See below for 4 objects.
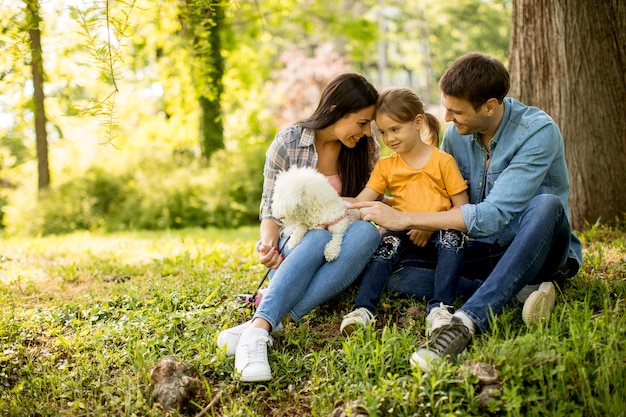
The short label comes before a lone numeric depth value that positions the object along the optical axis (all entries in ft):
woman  9.83
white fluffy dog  10.45
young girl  10.44
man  9.27
